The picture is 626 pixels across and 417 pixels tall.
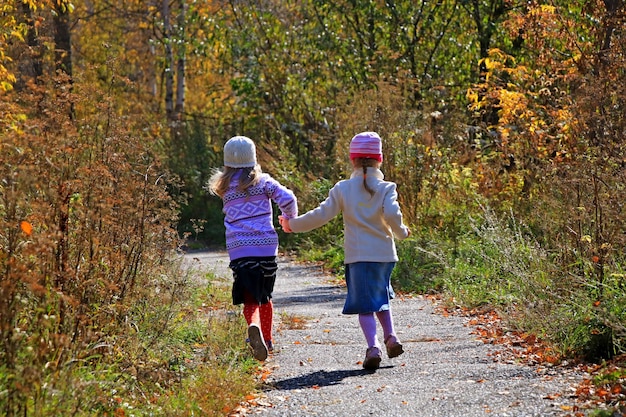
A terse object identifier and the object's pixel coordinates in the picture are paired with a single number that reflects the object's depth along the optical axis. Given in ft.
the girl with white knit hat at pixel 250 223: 46.51
